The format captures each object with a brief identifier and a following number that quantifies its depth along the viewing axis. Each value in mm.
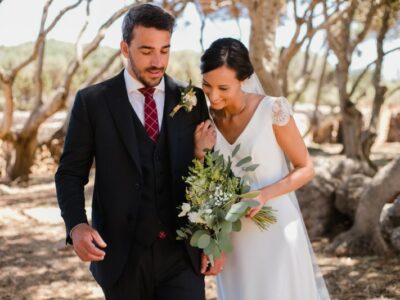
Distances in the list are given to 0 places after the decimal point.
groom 2686
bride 3078
